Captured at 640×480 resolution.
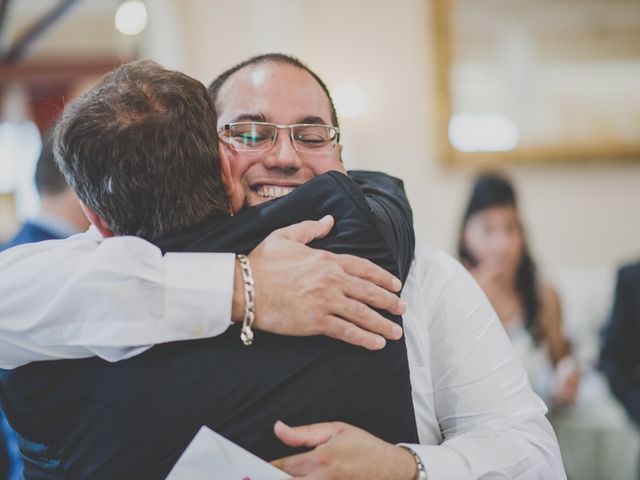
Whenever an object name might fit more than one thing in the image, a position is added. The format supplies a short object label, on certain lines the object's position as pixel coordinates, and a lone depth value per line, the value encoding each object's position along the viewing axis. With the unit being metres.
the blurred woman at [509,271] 3.33
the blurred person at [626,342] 2.79
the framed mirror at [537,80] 4.75
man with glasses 1.09
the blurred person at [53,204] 2.69
